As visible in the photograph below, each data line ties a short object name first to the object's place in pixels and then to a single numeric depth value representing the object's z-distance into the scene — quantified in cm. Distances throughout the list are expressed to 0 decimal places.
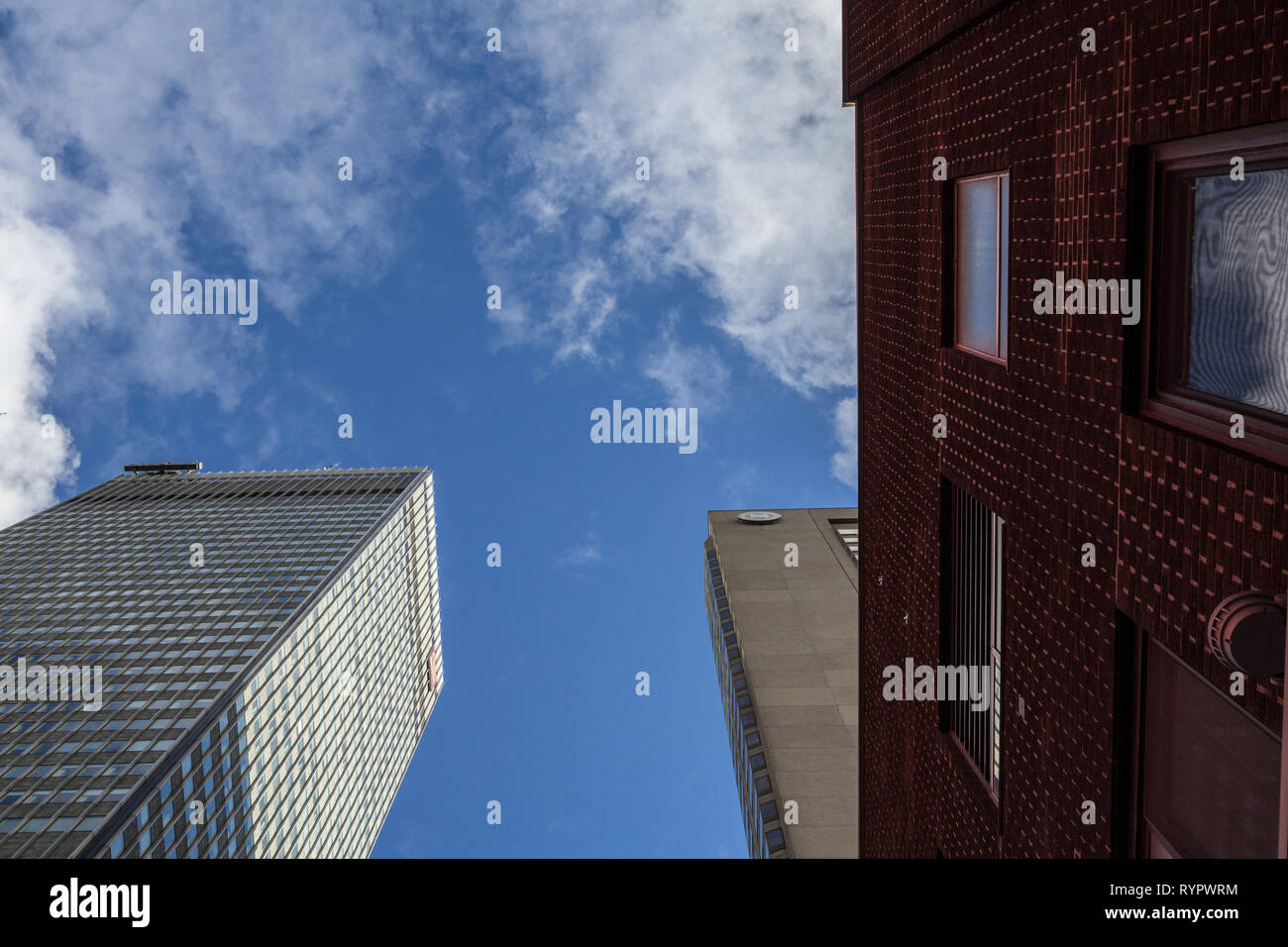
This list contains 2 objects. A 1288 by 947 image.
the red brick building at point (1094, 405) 931
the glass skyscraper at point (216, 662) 6612
